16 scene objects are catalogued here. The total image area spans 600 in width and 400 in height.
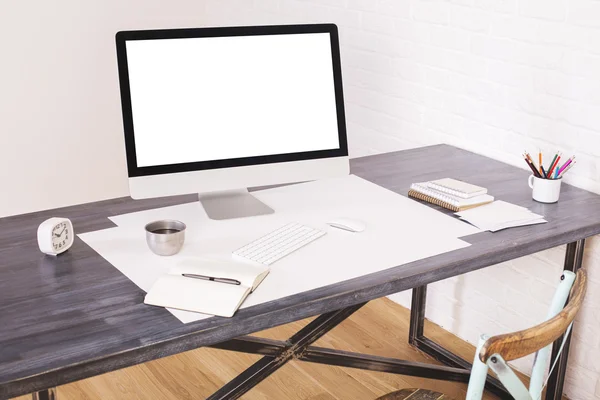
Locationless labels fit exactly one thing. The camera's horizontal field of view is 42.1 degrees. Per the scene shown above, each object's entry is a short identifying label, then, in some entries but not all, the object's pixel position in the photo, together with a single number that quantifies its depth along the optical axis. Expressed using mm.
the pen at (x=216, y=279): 1581
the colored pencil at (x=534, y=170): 2131
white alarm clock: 1694
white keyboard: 1747
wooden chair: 1196
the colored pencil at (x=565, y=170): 2120
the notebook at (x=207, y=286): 1492
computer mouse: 1911
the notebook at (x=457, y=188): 2082
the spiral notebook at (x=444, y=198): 2051
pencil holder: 2098
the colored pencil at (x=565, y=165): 2133
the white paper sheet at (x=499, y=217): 1940
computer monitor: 1887
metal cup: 1717
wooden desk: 1347
